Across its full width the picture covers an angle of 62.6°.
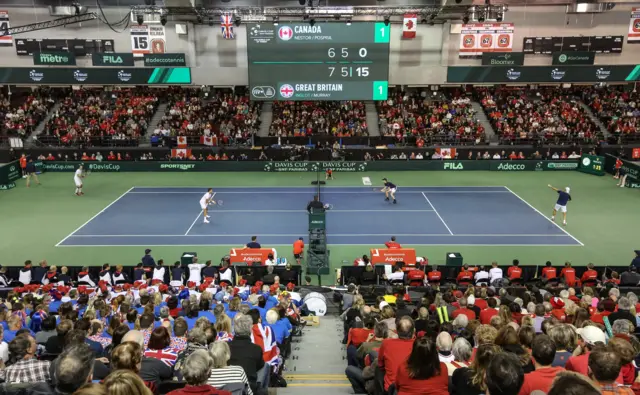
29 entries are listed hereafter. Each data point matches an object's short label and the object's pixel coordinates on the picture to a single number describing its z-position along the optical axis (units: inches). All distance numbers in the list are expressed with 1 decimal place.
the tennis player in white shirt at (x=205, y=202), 998.9
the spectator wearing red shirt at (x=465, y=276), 682.2
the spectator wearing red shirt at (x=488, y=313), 436.5
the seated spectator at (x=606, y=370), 177.9
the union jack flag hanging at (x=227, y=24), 1376.7
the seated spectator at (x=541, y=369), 192.4
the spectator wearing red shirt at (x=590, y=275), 668.4
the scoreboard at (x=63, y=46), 1673.2
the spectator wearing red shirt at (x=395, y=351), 242.5
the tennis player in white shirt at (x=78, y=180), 1189.1
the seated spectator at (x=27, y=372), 217.0
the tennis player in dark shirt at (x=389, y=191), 1128.8
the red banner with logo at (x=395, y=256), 762.8
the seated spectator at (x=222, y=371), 215.5
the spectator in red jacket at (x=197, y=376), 187.5
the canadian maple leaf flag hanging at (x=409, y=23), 1472.7
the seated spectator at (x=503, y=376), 171.0
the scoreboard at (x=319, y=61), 1215.6
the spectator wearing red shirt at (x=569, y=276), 676.1
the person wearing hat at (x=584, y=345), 226.2
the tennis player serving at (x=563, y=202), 953.5
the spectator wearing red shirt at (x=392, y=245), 790.7
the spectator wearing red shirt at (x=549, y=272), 688.4
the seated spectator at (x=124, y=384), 153.7
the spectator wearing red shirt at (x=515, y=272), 692.1
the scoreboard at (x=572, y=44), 1721.2
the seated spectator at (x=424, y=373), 211.0
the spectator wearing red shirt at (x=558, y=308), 469.9
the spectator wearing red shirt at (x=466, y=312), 433.7
